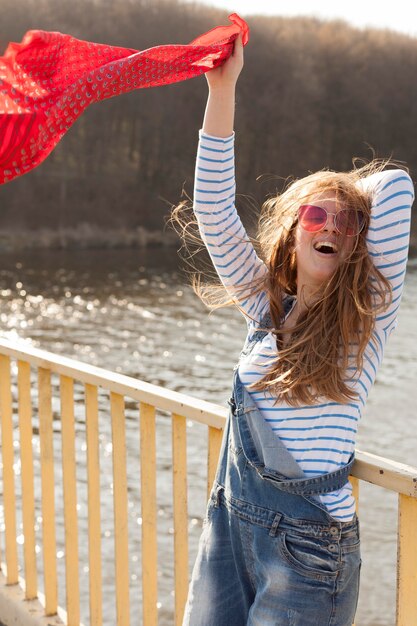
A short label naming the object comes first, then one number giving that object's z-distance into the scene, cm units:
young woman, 326
